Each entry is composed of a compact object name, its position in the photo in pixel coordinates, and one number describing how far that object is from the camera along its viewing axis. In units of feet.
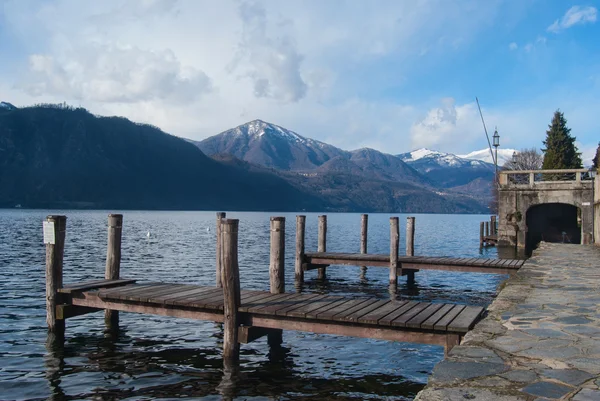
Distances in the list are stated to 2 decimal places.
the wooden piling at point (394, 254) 71.61
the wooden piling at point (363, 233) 89.98
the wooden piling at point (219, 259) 50.00
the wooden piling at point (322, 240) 82.94
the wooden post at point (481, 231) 149.07
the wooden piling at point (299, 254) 73.17
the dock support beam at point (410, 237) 83.71
